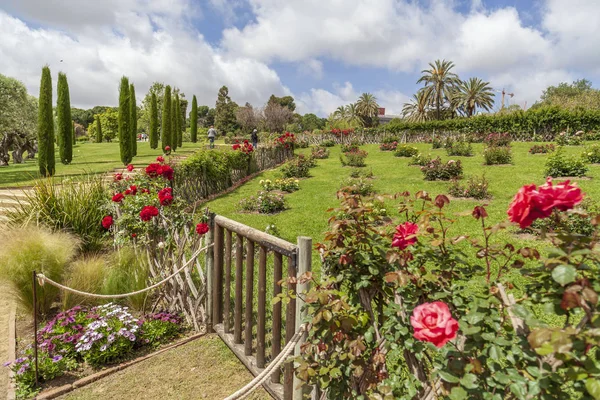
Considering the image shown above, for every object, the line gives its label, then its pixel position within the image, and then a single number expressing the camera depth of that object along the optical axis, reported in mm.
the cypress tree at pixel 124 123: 19266
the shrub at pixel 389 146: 21047
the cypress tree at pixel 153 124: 25797
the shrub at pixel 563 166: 10156
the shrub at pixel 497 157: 13688
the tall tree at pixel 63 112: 18172
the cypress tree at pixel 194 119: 33469
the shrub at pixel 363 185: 9789
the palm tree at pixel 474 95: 45406
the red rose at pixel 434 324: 1165
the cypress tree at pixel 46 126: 16062
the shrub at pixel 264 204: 9172
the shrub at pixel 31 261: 3799
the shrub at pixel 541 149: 15541
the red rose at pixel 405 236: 1546
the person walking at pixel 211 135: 22606
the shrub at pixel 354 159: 16000
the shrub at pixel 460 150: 16606
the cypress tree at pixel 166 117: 25281
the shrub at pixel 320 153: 19481
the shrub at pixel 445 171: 11656
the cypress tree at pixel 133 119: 22106
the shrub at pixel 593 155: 12070
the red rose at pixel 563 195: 1033
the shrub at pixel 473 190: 9078
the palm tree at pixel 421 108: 45969
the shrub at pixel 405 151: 17625
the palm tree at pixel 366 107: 63344
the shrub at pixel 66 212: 5496
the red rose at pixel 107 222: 4043
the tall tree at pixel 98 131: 43594
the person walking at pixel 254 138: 23666
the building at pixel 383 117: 108506
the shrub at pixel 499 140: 18203
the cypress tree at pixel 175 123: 27641
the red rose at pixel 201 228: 3408
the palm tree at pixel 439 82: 44250
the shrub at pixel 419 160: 14148
